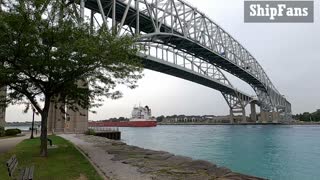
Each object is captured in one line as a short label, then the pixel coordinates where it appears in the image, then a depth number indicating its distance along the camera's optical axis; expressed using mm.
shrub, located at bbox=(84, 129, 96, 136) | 27372
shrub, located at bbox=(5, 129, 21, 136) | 25546
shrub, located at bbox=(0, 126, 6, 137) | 23762
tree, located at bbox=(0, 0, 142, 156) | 9476
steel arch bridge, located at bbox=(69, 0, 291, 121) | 27251
